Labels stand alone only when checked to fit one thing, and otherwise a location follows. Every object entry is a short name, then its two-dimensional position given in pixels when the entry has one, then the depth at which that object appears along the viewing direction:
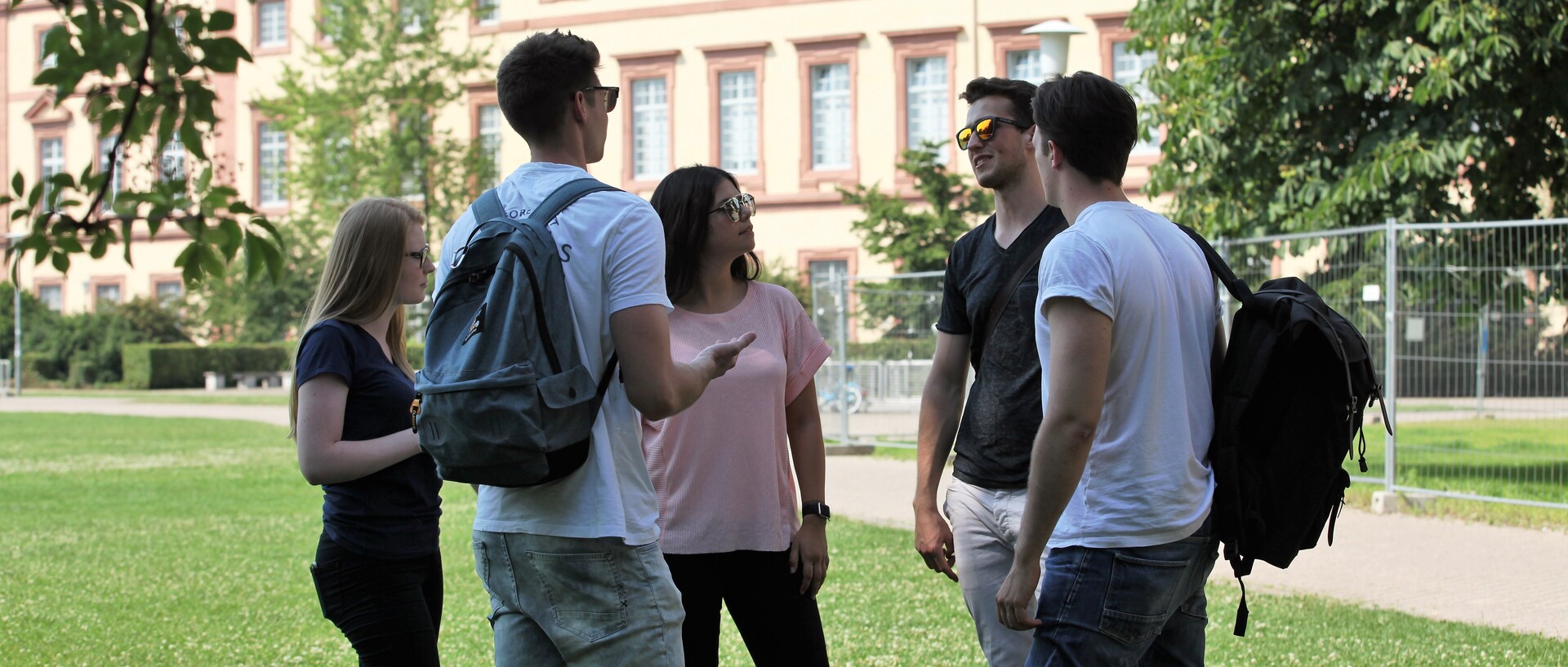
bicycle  17.12
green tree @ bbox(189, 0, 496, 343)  35.19
